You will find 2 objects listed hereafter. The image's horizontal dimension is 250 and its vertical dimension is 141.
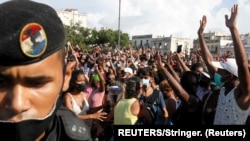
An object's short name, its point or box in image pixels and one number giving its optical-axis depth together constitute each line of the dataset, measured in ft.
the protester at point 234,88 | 7.55
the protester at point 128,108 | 10.26
